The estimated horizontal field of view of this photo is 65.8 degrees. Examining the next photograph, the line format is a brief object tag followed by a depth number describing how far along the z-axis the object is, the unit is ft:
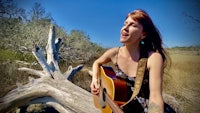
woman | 3.26
